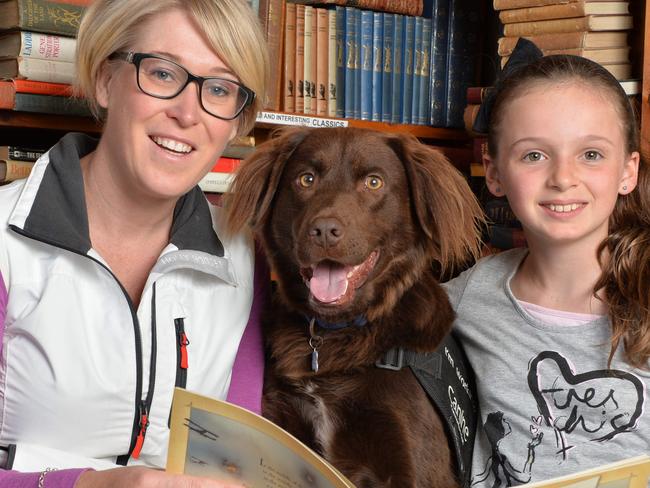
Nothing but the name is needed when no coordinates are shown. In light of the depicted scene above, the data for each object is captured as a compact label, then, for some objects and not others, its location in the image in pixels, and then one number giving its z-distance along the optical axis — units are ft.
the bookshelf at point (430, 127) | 7.71
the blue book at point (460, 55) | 10.66
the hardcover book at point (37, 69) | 7.45
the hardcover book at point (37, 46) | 7.47
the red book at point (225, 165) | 8.95
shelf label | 8.94
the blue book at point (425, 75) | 10.45
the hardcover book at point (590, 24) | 8.61
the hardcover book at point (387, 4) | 9.86
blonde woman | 4.91
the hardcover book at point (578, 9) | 8.59
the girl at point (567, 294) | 5.44
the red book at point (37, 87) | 7.34
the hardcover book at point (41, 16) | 7.41
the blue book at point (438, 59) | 10.52
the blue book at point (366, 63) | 10.01
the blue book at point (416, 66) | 10.39
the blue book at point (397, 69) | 10.23
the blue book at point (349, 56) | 9.90
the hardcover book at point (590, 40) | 8.68
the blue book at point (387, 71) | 10.16
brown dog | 5.37
